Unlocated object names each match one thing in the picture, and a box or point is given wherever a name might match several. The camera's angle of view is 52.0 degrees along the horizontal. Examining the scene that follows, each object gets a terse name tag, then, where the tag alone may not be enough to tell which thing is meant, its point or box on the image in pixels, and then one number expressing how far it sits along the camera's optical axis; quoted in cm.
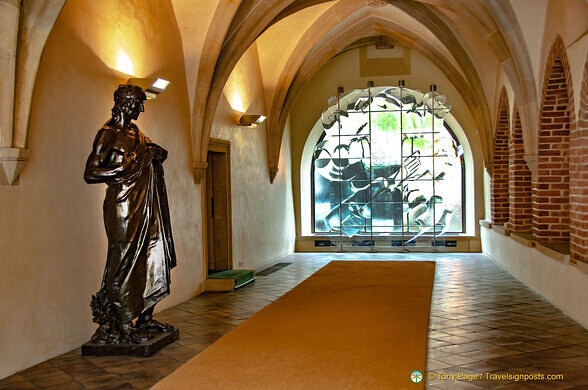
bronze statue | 483
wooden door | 936
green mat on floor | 829
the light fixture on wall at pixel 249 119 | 980
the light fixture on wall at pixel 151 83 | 605
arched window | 1346
